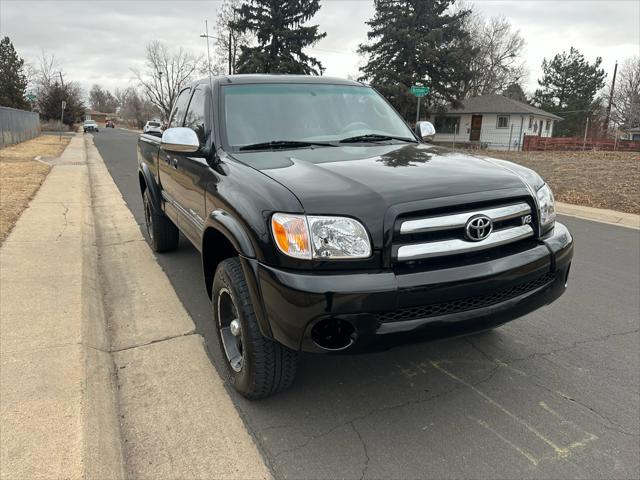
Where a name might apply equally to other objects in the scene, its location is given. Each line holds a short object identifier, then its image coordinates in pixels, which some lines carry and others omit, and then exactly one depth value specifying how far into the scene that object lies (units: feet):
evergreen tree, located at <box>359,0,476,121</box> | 101.55
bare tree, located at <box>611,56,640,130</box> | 155.22
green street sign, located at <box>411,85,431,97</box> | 44.20
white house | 127.54
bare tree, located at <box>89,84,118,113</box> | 487.20
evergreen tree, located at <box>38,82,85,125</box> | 164.76
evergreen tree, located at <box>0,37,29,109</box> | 158.30
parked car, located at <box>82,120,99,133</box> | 186.21
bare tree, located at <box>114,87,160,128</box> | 343.34
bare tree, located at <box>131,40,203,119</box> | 249.75
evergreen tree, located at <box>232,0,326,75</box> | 112.37
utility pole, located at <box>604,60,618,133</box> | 144.05
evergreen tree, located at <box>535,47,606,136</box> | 180.14
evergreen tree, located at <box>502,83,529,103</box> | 202.39
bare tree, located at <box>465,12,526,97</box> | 185.57
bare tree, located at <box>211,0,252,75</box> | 131.83
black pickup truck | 7.02
